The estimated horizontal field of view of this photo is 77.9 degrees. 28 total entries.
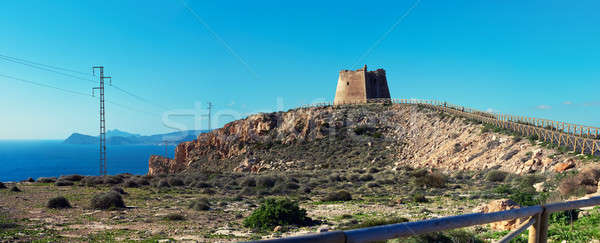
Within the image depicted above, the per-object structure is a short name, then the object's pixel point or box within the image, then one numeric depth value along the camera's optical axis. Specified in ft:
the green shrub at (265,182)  90.20
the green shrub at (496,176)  78.48
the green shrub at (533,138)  91.97
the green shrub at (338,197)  65.66
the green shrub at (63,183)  95.55
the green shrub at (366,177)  97.45
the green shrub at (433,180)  77.20
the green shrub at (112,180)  99.09
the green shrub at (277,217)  44.91
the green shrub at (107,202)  57.88
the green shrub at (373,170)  115.94
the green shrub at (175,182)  97.40
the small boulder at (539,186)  57.48
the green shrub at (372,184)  83.34
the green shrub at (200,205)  57.52
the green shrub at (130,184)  94.04
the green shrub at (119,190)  75.48
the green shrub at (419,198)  59.41
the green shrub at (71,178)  105.06
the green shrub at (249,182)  94.38
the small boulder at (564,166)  68.74
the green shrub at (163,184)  92.84
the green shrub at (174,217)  48.73
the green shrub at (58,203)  57.71
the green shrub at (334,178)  97.93
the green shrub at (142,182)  97.35
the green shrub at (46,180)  105.09
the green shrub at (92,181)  97.14
